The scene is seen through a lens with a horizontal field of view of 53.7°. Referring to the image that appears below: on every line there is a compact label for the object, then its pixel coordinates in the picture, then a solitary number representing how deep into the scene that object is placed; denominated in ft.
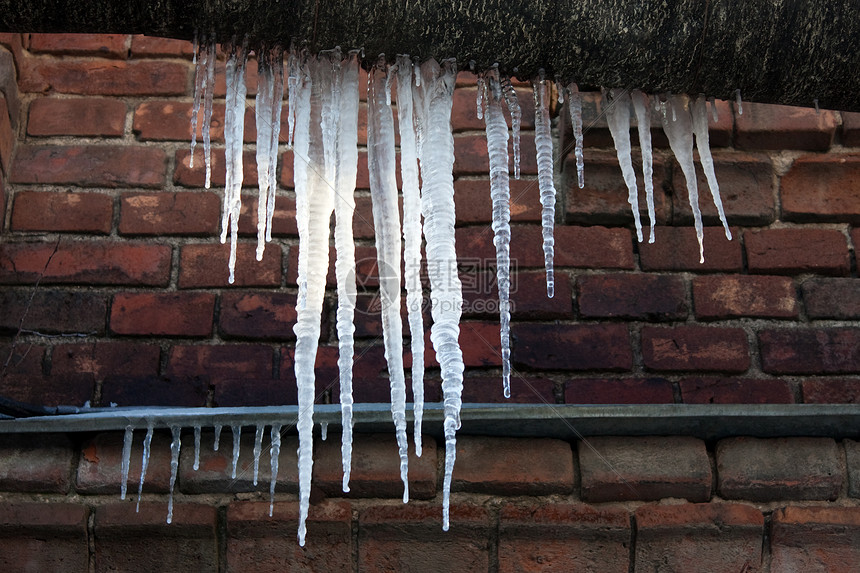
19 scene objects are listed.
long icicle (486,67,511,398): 3.68
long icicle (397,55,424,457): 3.67
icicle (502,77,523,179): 3.50
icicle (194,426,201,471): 4.39
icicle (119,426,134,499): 4.42
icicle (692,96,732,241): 3.83
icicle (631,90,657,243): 3.71
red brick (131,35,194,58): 5.92
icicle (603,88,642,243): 3.84
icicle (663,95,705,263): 3.94
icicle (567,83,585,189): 3.80
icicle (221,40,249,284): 3.50
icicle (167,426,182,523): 4.41
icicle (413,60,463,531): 3.63
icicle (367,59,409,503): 3.68
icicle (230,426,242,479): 4.36
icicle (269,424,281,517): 4.32
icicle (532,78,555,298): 3.87
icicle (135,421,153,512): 4.40
